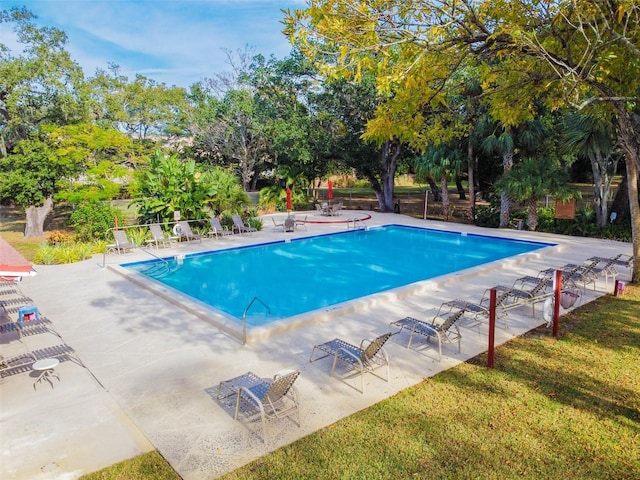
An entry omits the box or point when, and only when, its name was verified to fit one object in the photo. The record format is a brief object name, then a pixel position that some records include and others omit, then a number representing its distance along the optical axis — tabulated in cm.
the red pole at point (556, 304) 774
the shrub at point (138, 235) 1628
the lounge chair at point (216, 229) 1819
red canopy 547
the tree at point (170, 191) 1777
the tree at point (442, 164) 2145
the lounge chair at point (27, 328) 723
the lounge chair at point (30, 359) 604
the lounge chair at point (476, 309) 831
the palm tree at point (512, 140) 1892
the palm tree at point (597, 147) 1594
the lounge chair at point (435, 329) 729
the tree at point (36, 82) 2166
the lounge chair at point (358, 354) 629
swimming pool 1162
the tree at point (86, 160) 1678
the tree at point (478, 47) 650
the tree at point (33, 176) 1750
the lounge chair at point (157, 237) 1600
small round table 605
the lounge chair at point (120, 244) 1502
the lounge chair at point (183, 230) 1702
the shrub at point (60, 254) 1392
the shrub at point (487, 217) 2117
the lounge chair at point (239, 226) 1909
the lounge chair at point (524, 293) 859
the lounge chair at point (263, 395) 518
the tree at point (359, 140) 2469
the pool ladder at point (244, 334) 761
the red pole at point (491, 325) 657
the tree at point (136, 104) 2964
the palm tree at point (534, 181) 1786
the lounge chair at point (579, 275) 1006
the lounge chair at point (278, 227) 2042
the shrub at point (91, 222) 1658
